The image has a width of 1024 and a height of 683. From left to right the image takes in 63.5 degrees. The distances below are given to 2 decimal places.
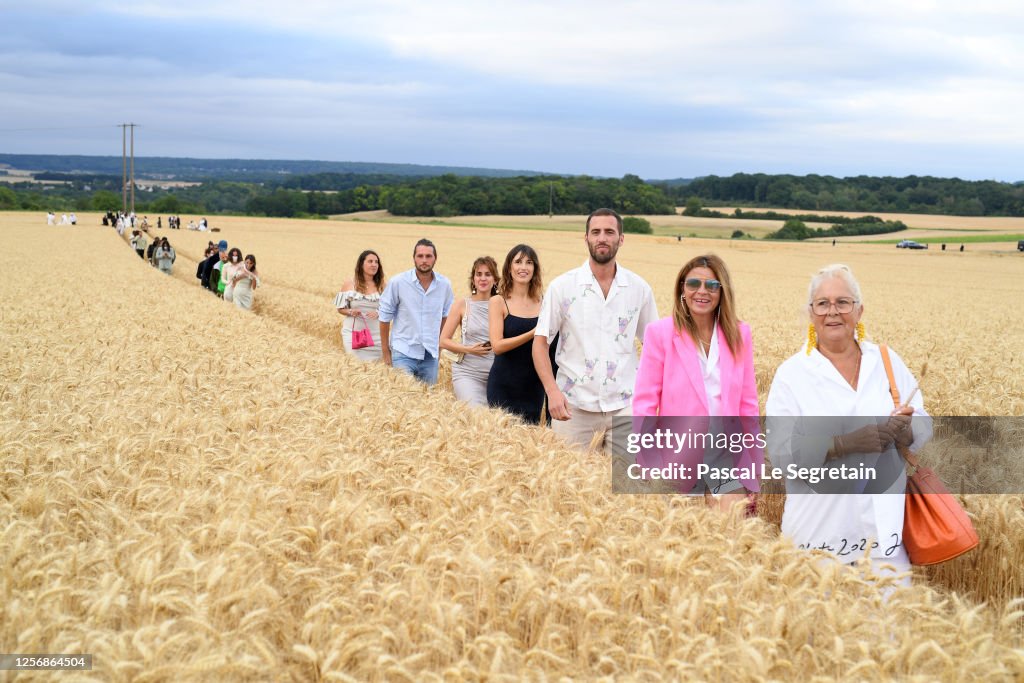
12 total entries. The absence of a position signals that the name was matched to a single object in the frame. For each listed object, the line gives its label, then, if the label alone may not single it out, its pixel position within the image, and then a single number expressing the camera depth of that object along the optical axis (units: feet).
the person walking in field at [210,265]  78.89
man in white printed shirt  19.10
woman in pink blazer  15.67
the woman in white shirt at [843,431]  12.89
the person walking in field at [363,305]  33.91
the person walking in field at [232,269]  61.42
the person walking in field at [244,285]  59.93
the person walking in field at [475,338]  25.70
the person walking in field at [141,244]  133.69
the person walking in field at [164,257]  96.94
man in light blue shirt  29.19
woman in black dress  22.93
